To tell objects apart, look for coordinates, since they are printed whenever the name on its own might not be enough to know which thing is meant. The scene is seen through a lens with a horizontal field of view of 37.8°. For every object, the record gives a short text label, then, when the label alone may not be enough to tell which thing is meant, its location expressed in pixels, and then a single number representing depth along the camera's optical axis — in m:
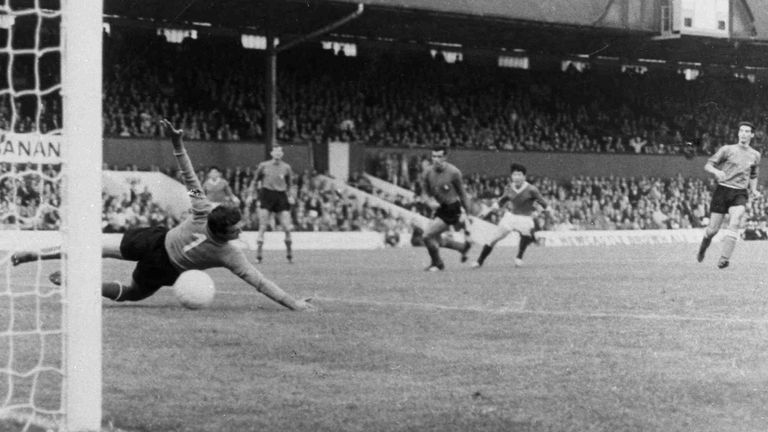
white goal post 4.47
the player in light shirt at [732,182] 15.61
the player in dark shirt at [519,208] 18.48
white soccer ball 9.57
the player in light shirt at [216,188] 18.75
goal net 4.47
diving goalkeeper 9.03
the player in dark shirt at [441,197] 16.92
